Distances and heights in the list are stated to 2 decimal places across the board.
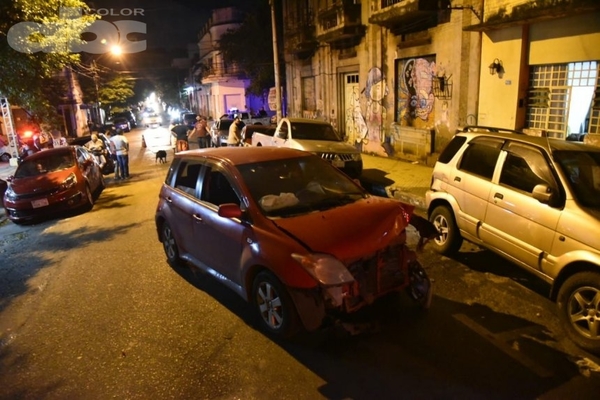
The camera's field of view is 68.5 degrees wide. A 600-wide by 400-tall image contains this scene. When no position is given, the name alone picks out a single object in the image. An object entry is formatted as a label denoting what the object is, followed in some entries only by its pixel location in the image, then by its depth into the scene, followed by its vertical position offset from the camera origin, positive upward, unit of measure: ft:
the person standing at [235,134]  55.82 -3.84
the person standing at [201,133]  64.03 -3.99
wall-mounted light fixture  36.63 +2.06
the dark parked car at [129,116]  175.35 -2.89
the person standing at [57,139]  70.74 -4.42
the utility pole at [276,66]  57.88 +4.70
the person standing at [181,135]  62.64 -4.97
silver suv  13.60 -4.27
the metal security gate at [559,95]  30.81 -0.38
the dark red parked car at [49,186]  34.32 -5.81
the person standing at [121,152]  50.80 -4.92
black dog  63.07 -6.84
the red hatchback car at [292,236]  12.87 -4.26
